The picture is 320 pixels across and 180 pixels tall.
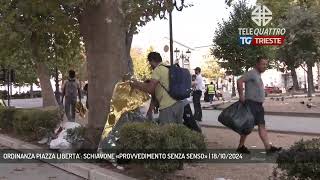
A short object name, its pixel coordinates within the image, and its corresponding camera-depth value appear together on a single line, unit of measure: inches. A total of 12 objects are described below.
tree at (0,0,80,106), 317.4
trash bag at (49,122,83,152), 263.8
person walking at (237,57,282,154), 253.9
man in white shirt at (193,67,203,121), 453.6
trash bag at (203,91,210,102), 990.5
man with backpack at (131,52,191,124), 227.9
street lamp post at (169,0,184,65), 318.0
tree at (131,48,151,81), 2340.9
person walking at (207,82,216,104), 984.6
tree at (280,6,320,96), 958.0
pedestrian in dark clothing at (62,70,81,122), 463.5
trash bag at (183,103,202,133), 270.6
